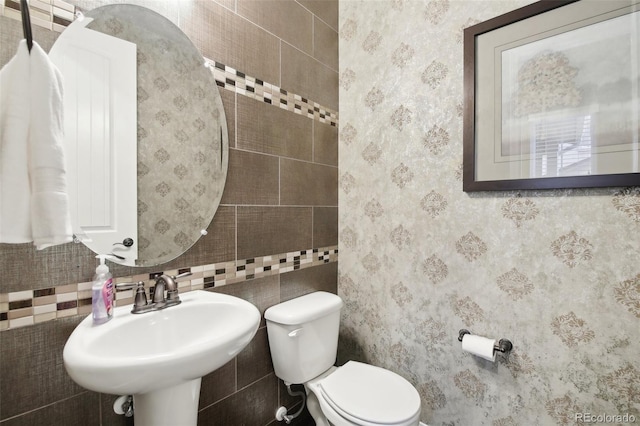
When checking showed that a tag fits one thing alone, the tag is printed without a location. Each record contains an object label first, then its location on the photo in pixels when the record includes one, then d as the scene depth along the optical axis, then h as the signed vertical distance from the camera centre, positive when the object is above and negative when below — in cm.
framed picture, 102 +45
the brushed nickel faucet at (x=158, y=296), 95 -28
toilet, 111 -74
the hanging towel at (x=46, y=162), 65 +11
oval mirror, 91 +27
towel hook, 63 +41
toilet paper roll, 122 -57
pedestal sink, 64 -36
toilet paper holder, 123 -56
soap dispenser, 84 -24
